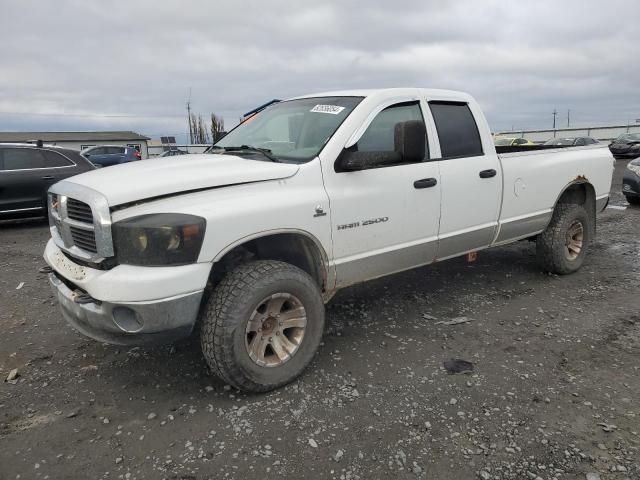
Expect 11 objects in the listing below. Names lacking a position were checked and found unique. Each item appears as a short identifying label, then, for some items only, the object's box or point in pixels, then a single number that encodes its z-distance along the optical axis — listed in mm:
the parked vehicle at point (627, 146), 24219
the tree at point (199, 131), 68088
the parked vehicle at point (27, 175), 8688
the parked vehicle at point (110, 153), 20953
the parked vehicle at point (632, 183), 9883
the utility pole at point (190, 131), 63425
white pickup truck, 2645
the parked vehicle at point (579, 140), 20383
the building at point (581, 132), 40125
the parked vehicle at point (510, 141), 25405
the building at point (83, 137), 46809
